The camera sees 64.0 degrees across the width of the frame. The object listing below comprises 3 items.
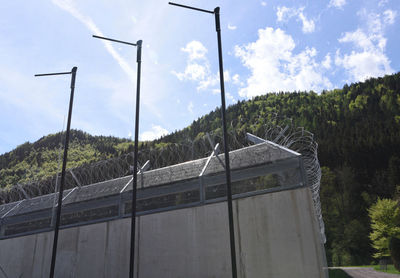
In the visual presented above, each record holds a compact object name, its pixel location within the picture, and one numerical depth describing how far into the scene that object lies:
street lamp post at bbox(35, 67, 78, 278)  9.85
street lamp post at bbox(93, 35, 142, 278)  8.45
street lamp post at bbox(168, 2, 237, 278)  6.53
